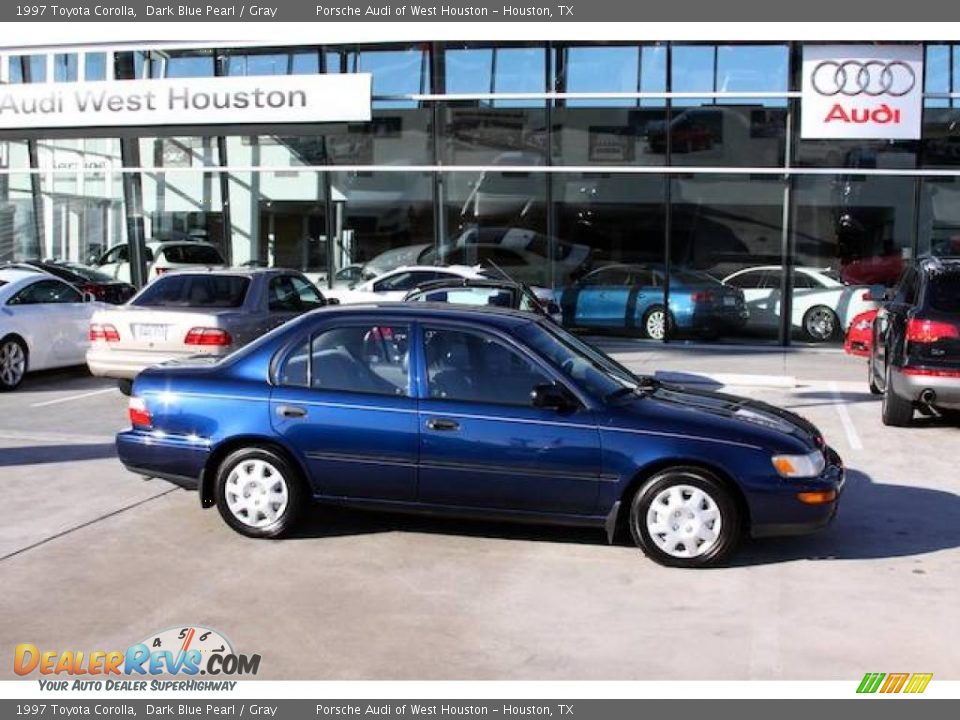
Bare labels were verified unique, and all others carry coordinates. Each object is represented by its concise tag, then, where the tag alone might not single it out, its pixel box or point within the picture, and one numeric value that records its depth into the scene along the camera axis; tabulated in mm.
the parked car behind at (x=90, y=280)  18812
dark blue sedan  6180
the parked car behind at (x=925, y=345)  10047
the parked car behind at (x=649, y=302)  18547
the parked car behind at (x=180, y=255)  20703
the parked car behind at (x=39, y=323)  12766
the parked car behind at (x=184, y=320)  11102
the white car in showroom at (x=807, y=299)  18125
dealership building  17781
